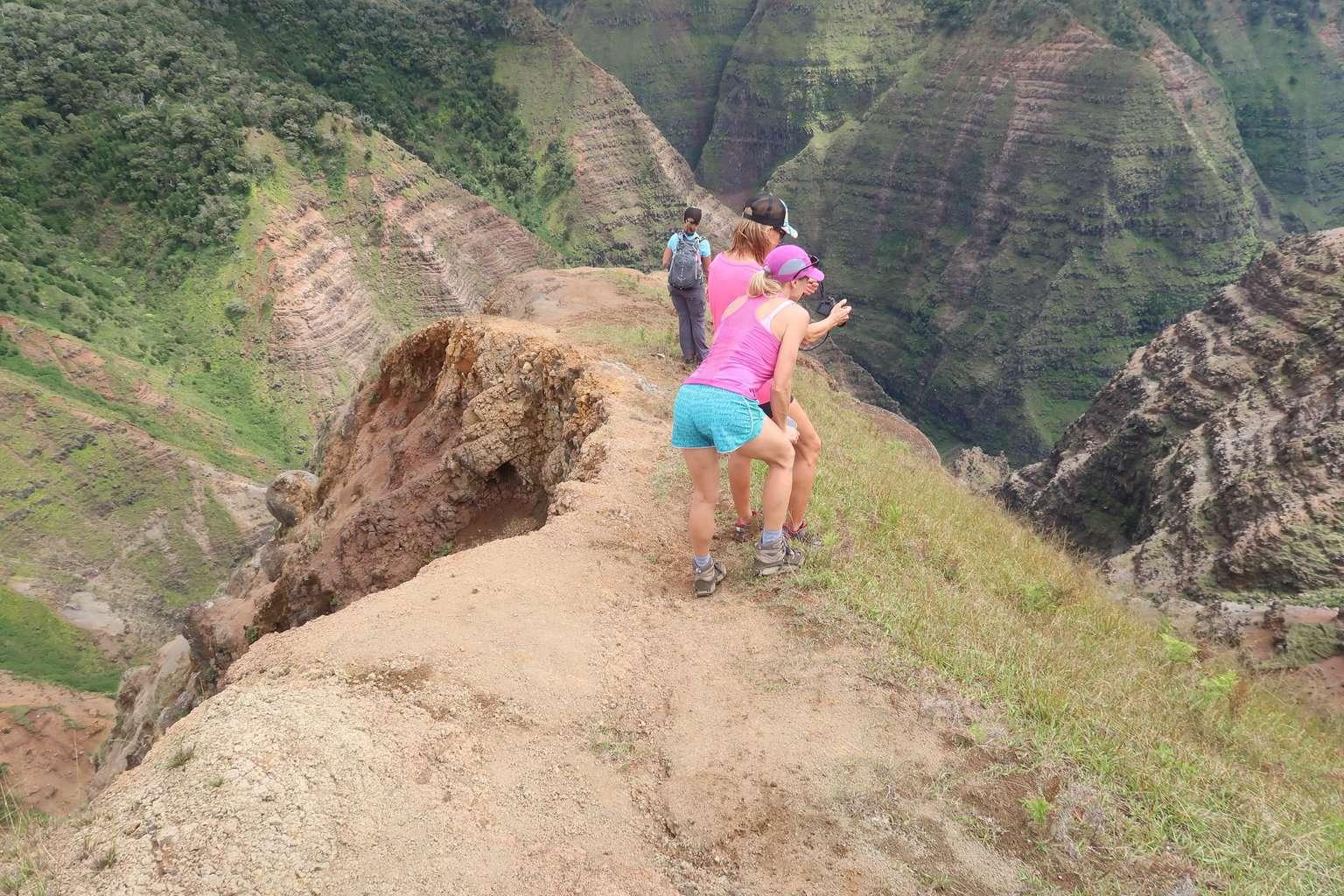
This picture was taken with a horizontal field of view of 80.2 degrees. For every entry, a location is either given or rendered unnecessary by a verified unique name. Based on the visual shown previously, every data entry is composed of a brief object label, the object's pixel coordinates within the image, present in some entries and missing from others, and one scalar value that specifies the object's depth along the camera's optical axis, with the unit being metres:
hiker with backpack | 8.60
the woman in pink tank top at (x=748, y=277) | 4.60
